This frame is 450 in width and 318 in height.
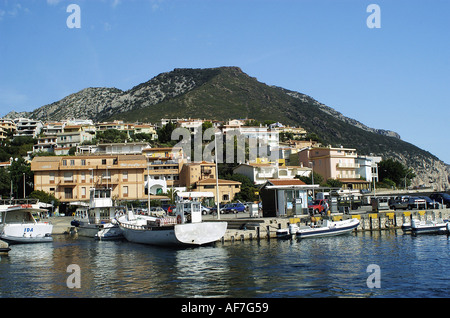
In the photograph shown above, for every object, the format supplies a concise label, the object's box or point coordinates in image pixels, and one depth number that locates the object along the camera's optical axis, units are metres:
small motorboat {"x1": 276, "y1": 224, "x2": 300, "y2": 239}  34.06
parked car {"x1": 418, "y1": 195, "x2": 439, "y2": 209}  45.88
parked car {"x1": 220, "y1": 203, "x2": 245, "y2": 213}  53.77
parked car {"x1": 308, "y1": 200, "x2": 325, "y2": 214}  43.53
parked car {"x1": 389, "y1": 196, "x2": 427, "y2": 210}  45.50
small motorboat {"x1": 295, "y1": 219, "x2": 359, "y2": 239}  33.72
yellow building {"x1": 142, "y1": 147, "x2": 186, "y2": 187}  83.25
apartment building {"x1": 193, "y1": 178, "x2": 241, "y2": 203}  74.19
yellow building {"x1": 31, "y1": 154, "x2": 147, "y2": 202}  72.81
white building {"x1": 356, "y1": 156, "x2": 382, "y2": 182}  97.12
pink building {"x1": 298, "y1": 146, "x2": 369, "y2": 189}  92.07
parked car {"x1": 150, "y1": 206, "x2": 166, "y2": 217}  49.99
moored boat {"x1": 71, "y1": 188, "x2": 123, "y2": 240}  44.56
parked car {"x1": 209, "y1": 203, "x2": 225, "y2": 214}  52.97
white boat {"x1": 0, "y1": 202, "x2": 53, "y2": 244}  37.72
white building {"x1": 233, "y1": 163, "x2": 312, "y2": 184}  84.31
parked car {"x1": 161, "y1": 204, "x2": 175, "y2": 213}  55.16
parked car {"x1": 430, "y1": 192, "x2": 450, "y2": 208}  49.81
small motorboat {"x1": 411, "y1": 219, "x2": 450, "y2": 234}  35.06
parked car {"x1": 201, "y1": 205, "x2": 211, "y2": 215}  54.19
